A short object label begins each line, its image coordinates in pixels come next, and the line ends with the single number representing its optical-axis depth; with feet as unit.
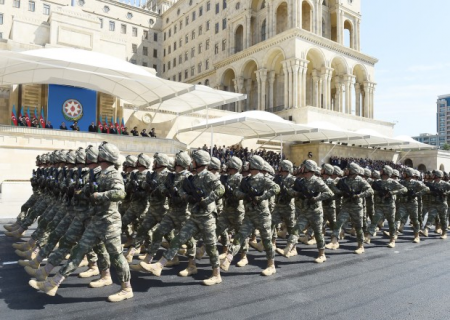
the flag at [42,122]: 62.13
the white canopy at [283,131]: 69.62
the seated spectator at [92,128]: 66.64
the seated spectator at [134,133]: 68.85
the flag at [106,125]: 67.53
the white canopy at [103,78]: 55.67
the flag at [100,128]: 69.00
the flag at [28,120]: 59.57
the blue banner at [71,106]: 71.67
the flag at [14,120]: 61.03
